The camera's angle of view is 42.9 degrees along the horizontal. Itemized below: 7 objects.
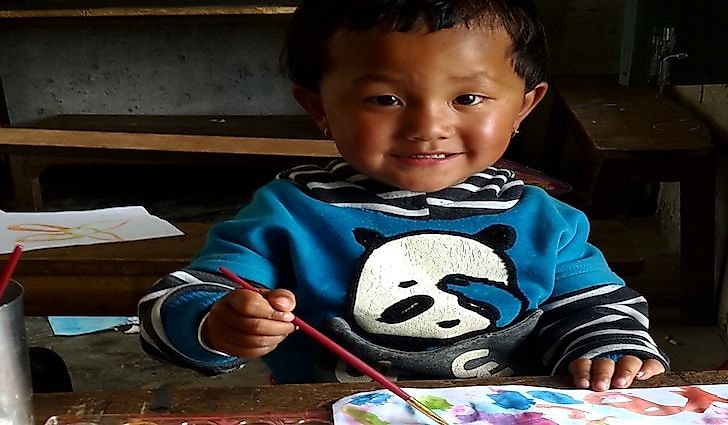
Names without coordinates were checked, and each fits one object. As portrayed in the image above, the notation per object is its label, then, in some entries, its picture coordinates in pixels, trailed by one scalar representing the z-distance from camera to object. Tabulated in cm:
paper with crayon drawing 129
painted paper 62
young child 73
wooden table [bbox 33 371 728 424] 63
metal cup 52
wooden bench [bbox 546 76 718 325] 199
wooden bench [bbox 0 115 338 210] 219
